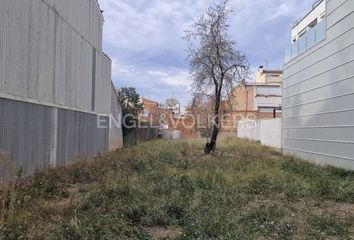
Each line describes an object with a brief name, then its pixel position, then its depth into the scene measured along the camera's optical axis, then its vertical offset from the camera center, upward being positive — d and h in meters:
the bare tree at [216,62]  22.55 +3.44
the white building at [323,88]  15.32 +1.77
